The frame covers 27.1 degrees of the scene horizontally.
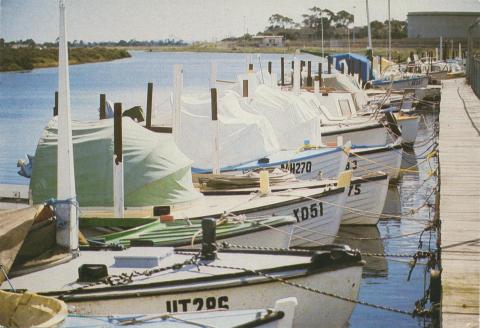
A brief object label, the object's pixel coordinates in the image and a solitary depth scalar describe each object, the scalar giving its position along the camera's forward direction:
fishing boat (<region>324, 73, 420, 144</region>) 37.66
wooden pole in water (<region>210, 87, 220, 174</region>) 20.77
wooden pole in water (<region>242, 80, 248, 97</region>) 29.64
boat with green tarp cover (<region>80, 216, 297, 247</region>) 13.78
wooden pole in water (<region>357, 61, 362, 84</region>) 63.41
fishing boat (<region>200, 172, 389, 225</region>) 22.84
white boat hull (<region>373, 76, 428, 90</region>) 61.83
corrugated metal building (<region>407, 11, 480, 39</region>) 144.62
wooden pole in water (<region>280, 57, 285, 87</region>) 45.91
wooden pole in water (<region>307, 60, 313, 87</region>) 47.08
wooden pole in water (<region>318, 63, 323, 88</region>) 43.15
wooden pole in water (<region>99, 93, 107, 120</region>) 22.33
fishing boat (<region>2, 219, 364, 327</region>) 10.96
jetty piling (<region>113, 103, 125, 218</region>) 15.06
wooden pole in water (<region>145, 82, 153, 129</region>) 24.31
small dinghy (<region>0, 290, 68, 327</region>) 9.09
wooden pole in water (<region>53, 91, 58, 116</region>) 23.32
